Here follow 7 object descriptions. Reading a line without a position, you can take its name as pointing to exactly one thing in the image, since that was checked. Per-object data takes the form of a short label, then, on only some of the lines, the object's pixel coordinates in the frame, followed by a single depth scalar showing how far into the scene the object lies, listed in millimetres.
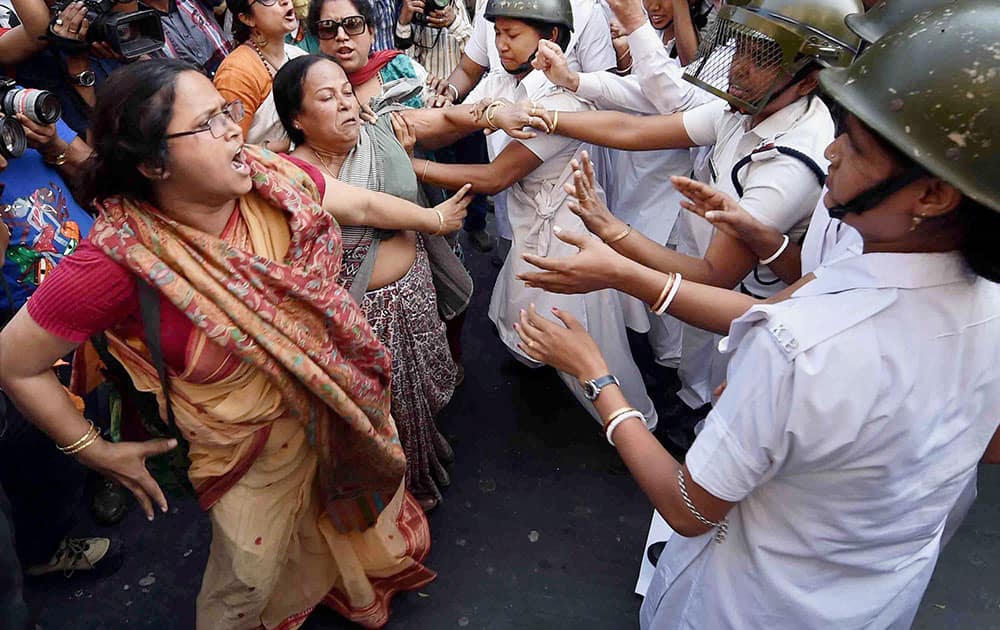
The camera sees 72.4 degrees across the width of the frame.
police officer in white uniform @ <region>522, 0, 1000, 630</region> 1014
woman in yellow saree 1507
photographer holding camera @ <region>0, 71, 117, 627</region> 2152
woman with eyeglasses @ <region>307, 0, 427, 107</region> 2506
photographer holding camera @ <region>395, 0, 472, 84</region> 3891
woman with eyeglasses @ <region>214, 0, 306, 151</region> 2316
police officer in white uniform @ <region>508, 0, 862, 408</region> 1889
